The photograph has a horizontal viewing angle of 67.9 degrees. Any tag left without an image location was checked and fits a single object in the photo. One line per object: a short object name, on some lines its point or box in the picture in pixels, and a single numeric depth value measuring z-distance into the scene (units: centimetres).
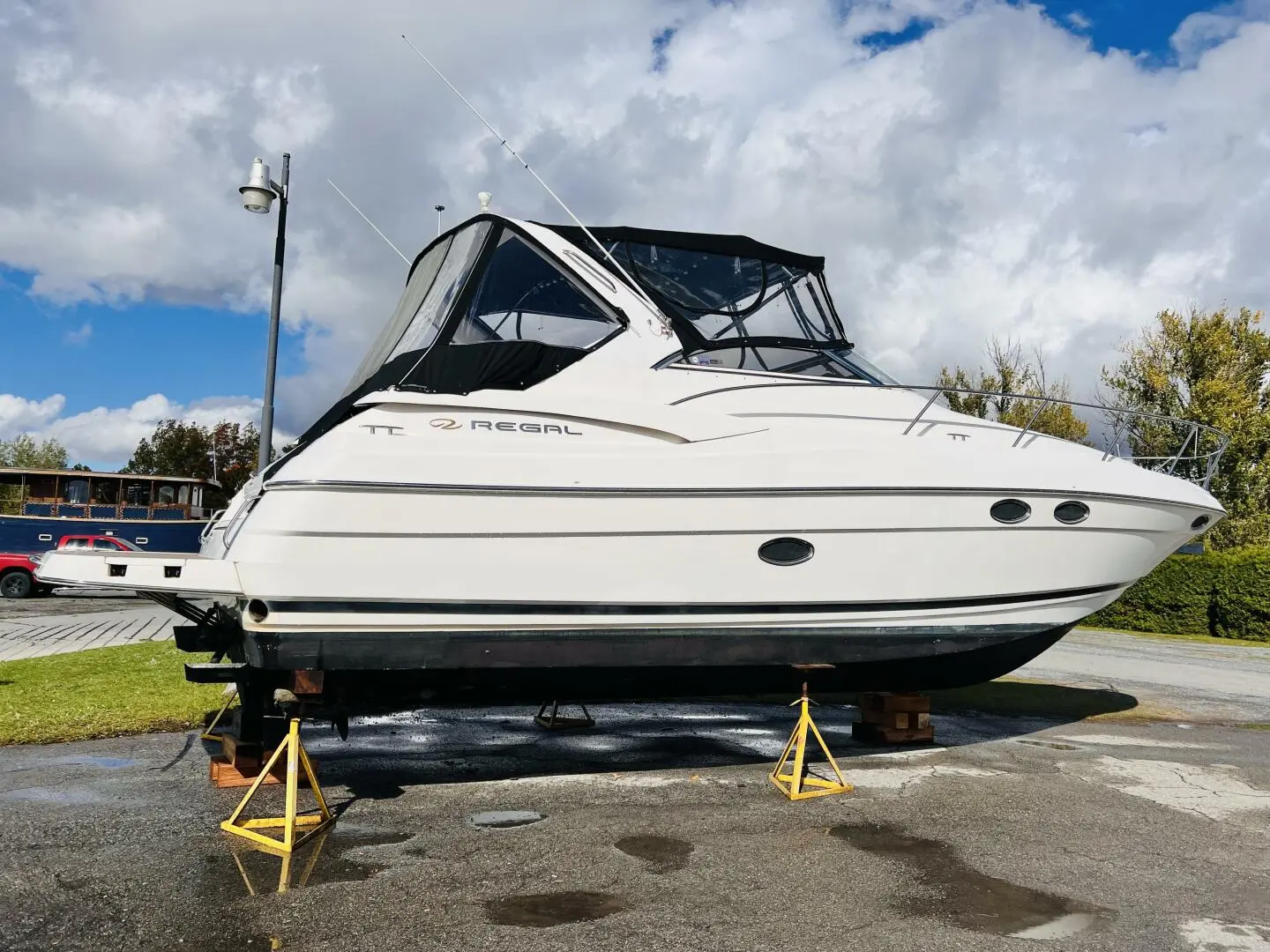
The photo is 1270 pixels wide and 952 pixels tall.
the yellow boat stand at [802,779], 534
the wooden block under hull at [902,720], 669
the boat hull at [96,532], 2069
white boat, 480
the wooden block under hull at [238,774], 540
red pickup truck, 1895
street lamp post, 876
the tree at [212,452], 3978
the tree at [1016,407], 2219
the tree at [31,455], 5975
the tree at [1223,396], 2000
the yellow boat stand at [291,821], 428
